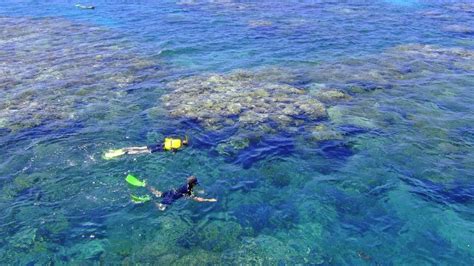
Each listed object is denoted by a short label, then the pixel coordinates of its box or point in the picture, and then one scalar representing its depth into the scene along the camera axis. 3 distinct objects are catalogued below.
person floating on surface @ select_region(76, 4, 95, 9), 53.36
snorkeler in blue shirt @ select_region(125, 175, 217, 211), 19.42
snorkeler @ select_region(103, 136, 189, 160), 22.52
